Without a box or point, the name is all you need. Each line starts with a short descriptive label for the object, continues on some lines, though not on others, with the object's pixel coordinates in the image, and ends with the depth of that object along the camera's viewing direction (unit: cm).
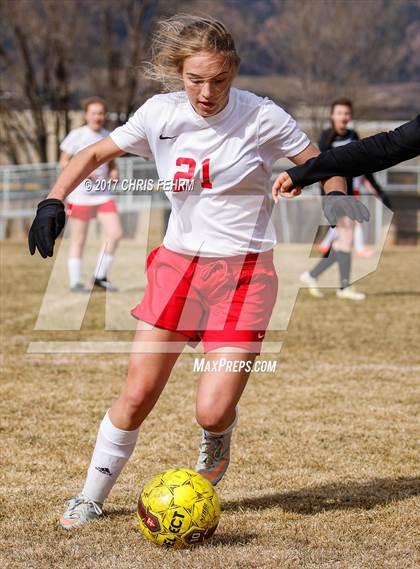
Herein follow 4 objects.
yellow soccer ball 807
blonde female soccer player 874
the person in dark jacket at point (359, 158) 767
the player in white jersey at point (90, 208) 2316
